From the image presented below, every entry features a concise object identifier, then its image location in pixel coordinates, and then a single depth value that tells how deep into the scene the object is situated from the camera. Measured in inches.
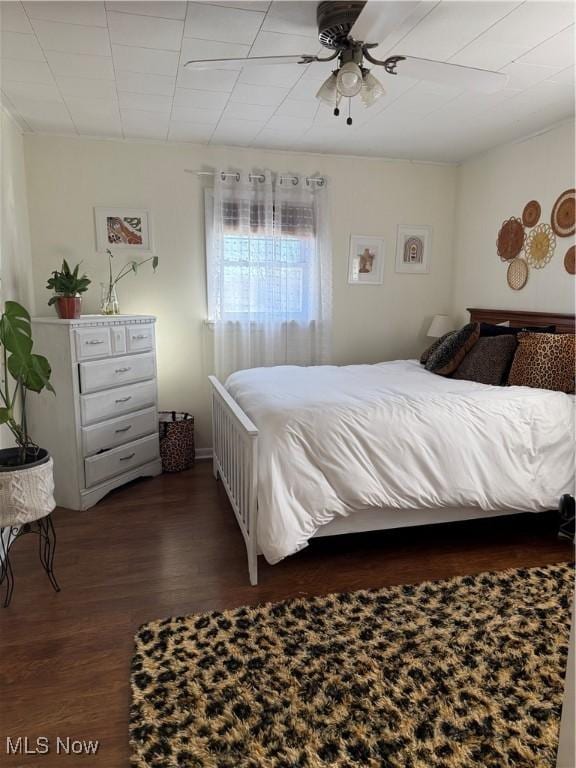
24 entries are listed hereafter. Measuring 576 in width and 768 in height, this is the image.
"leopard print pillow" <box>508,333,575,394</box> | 110.3
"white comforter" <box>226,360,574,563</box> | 85.1
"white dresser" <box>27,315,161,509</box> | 118.3
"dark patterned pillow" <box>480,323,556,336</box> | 127.7
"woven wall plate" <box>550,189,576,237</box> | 124.6
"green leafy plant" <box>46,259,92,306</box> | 122.4
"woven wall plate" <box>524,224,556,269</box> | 132.5
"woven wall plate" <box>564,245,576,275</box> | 124.7
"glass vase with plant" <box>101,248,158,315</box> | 143.9
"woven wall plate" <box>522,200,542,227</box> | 136.6
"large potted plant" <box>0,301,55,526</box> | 80.6
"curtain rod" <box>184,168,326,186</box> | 152.3
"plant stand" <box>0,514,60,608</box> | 86.6
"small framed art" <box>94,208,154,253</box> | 146.8
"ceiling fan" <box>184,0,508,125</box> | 75.1
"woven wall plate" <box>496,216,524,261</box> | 143.6
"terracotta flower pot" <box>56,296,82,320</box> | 121.3
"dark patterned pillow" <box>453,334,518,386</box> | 121.0
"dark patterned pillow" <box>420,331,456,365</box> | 146.0
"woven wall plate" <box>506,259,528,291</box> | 142.4
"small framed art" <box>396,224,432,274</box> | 173.5
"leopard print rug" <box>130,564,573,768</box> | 55.3
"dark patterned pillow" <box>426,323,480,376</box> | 131.8
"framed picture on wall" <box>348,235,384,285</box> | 169.0
